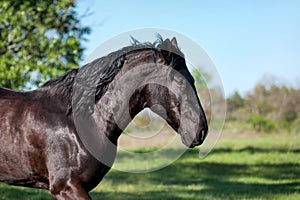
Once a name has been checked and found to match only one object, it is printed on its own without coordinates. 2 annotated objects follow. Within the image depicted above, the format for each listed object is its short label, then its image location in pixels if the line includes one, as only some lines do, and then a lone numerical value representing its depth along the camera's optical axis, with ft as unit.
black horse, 13.92
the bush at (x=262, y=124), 95.81
